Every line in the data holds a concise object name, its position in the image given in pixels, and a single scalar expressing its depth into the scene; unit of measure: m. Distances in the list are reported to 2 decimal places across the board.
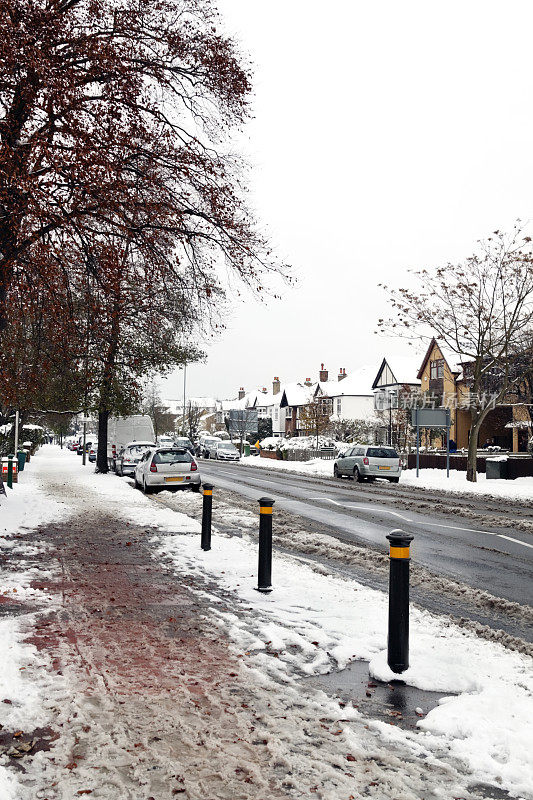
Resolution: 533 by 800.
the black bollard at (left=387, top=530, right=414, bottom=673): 5.17
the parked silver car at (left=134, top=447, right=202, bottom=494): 20.80
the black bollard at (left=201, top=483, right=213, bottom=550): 10.09
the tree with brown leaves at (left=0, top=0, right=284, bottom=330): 8.86
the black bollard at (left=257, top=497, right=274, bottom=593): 7.57
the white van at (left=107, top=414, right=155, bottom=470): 34.41
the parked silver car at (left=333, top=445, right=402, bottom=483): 29.44
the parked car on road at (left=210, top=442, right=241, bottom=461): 53.31
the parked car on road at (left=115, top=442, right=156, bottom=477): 27.83
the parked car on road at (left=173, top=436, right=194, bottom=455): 60.83
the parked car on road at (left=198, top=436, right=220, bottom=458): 56.79
